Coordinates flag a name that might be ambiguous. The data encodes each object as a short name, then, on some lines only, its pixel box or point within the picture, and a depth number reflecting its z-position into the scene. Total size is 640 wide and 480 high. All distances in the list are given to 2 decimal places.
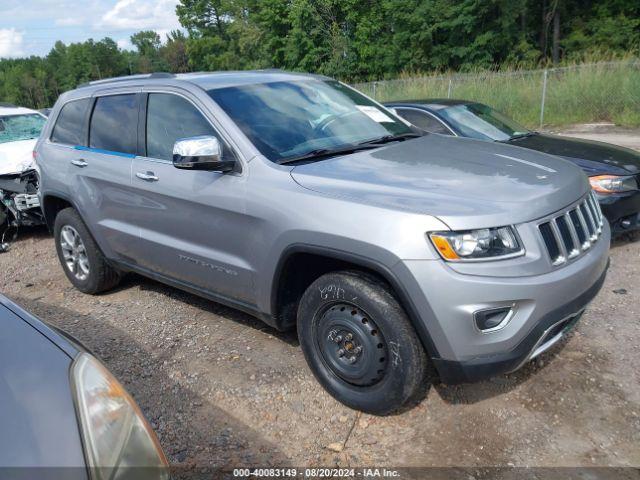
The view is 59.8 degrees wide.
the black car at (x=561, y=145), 5.12
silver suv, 2.59
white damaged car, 7.12
